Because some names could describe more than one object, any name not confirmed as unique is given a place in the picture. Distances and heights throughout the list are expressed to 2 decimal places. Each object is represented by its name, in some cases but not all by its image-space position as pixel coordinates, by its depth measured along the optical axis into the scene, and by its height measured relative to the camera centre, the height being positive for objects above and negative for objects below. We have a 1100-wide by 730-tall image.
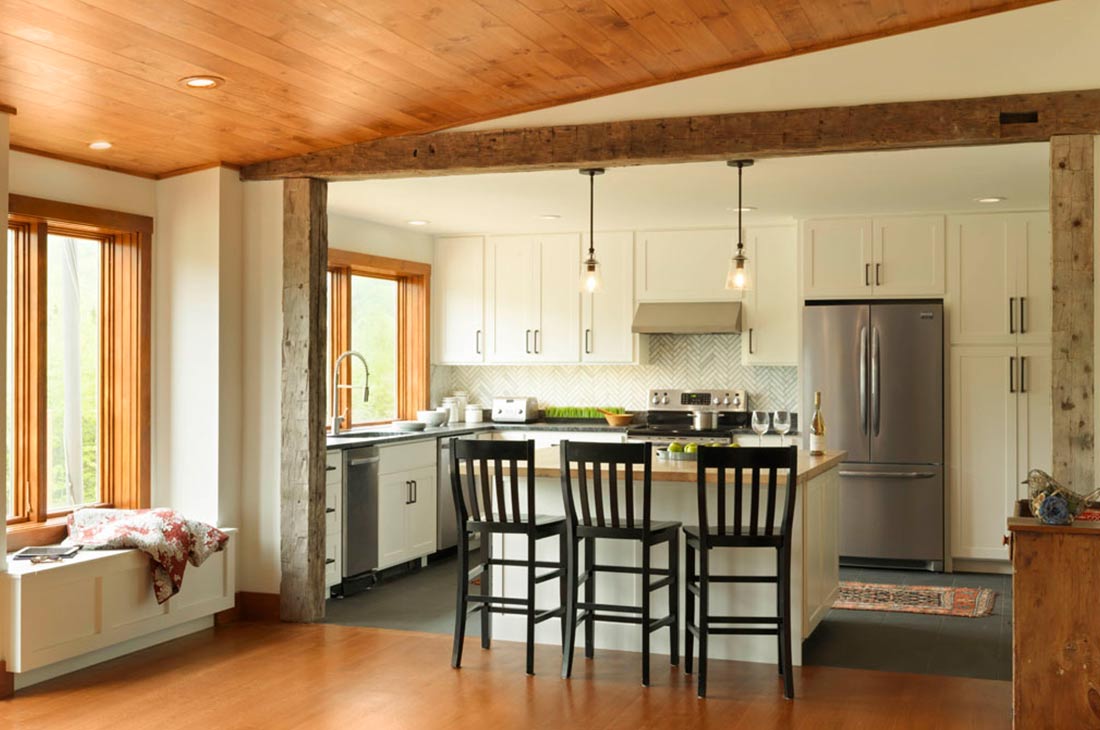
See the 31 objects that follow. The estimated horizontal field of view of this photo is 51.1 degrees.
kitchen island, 5.06 -0.90
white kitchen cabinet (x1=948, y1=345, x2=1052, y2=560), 7.30 -0.45
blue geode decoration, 3.73 -0.47
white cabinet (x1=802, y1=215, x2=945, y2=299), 7.49 +0.71
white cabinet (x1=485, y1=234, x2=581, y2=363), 8.61 +0.51
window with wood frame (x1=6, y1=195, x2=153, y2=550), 5.28 +0.02
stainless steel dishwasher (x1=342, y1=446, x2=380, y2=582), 6.57 -0.84
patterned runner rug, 6.28 -1.33
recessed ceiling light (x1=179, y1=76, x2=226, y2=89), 4.33 +1.09
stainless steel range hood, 8.00 +0.34
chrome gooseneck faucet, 7.12 -0.18
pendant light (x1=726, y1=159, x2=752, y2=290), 6.14 +0.48
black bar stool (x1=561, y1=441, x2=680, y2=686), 4.70 -0.69
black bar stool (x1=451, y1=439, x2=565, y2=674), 4.91 -0.68
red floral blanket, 5.15 -0.77
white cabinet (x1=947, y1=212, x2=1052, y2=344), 7.29 +0.55
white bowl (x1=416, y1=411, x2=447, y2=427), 8.27 -0.37
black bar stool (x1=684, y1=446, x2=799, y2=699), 4.56 -0.69
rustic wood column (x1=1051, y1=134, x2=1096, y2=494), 4.52 +0.20
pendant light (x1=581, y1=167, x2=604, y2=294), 6.47 +0.51
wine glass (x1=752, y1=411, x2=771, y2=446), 5.93 -0.31
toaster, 8.74 -0.34
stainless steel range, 8.09 -0.37
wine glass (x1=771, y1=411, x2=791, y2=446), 5.86 -0.29
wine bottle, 5.87 -0.36
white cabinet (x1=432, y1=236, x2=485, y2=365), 8.82 +0.52
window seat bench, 4.58 -1.05
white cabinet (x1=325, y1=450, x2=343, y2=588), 6.41 -0.83
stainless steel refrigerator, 7.38 -0.39
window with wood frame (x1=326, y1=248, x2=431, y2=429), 7.84 +0.26
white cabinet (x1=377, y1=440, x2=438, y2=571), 6.94 -0.85
